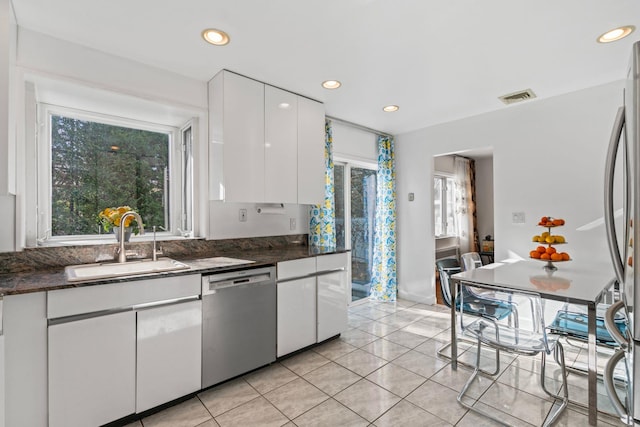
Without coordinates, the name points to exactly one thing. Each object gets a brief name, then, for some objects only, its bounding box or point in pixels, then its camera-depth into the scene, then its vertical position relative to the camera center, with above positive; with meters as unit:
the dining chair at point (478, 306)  2.18 -0.73
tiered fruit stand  2.34 -0.30
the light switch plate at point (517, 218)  3.30 -0.04
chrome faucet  2.17 -0.07
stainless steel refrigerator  0.73 -0.13
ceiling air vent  2.94 +1.19
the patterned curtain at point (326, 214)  3.41 +0.04
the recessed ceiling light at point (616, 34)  1.95 +1.20
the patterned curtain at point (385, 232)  4.26 -0.23
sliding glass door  4.01 +0.01
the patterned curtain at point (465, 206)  5.92 +0.18
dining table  1.78 -0.48
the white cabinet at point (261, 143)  2.52 +0.69
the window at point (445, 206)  5.71 +0.18
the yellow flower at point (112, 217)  2.23 +0.02
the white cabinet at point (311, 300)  2.49 -0.75
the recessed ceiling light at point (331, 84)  2.69 +1.21
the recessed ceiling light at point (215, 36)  1.97 +1.23
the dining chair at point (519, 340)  1.85 -0.83
